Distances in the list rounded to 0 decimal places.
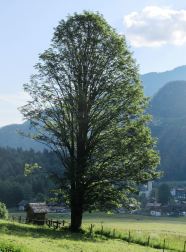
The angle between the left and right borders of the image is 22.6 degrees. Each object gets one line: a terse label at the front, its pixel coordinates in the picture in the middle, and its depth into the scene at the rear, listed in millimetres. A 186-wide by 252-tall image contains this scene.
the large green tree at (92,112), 44406
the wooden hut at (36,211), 78312
